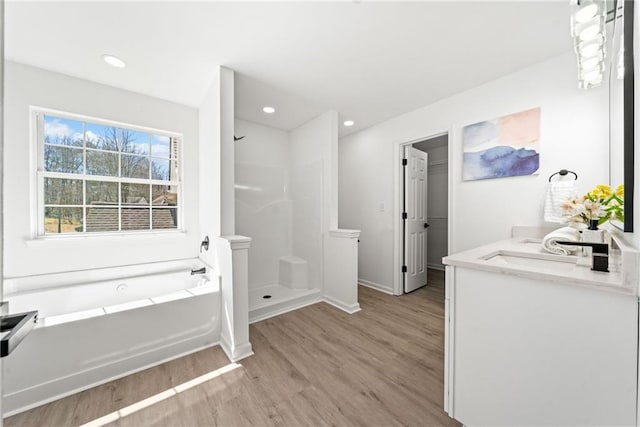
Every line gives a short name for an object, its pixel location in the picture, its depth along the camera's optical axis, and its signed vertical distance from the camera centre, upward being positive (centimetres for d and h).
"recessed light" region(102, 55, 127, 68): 194 +131
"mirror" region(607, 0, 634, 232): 97 +59
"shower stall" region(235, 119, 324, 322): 316 +2
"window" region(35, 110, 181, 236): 220 +38
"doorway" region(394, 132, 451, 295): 315 -11
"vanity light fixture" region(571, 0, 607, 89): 112 +92
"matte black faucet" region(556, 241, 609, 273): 93 -18
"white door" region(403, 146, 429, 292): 320 -11
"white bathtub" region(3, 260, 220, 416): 140 -85
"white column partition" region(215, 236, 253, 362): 185 -71
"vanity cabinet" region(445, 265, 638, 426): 82 -58
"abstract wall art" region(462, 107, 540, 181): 206 +63
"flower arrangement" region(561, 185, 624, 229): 124 +2
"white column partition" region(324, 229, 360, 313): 266 -69
